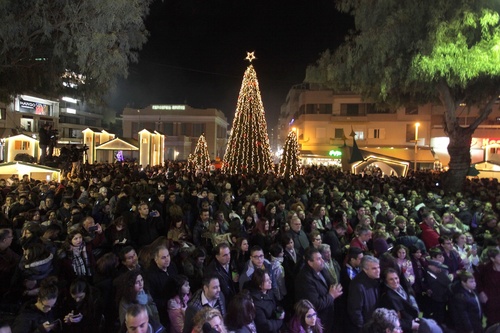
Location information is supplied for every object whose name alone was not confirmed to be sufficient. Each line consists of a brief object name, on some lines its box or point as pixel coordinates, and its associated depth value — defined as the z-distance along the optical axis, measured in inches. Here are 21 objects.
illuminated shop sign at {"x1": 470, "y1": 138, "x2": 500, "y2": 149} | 1018.1
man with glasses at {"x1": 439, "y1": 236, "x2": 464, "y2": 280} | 227.0
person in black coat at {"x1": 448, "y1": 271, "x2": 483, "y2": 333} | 171.0
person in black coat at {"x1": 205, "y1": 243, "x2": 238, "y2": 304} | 180.9
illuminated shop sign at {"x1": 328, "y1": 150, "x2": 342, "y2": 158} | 1306.6
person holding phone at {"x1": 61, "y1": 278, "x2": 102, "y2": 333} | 150.6
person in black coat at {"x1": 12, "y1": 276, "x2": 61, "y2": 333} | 139.3
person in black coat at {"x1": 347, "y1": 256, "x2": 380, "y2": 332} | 165.3
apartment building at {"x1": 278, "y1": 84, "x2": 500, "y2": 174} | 1355.2
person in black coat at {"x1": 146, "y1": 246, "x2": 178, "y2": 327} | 170.6
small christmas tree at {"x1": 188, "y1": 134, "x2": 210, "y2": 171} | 1106.9
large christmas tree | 863.7
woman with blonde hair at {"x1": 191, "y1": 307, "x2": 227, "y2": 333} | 123.3
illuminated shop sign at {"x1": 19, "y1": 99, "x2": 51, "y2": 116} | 1759.4
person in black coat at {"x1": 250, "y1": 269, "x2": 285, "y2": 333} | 158.1
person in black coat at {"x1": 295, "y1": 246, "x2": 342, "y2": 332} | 173.2
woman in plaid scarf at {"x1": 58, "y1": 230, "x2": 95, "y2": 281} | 191.2
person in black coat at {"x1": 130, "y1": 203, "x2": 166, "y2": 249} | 277.6
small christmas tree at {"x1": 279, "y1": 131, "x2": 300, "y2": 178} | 895.7
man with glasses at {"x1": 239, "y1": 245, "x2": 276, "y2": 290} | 183.2
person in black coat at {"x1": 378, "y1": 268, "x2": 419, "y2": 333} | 162.7
